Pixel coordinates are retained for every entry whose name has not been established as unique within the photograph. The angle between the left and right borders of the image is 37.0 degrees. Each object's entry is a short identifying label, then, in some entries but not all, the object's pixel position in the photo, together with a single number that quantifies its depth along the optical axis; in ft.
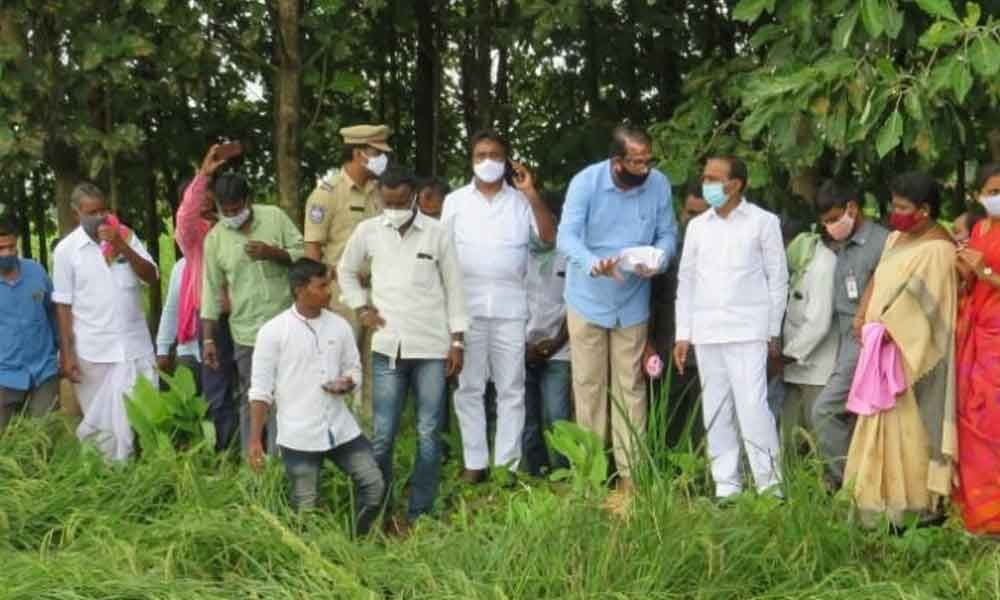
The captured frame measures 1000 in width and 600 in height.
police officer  22.79
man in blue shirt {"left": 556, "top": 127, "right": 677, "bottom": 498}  20.68
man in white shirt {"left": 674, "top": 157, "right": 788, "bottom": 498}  19.75
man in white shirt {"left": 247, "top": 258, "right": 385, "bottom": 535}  18.79
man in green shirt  21.67
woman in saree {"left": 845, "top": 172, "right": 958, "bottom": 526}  17.71
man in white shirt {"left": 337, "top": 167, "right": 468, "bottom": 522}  20.35
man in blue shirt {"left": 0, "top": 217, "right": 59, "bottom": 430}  23.11
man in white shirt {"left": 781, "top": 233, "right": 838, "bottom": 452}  20.29
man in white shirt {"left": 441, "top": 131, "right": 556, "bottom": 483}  21.67
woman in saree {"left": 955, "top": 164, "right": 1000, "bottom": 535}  17.62
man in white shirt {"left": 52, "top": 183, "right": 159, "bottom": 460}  23.21
